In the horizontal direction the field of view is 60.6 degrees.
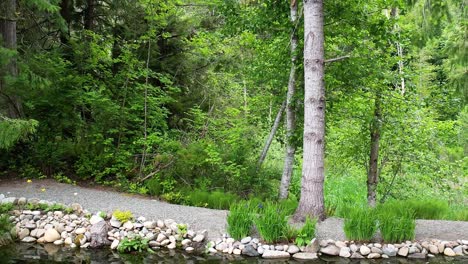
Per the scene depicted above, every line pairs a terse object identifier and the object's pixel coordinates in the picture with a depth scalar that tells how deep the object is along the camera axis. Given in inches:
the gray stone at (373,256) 201.2
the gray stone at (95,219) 223.1
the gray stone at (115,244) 208.5
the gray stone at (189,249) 207.0
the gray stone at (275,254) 198.8
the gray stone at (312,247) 201.5
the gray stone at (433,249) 209.8
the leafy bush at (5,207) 230.7
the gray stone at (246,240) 207.2
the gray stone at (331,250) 202.5
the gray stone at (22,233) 219.5
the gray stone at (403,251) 204.4
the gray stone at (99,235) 211.2
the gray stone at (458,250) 209.9
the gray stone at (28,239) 217.6
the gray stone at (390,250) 204.1
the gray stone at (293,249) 200.7
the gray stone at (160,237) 213.8
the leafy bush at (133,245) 206.1
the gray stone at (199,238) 211.3
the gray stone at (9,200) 239.9
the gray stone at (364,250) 202.5
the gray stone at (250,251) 202.2
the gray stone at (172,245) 210.5
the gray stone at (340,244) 206.5
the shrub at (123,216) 223.5
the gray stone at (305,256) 197.4
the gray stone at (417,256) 203.7
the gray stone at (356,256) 201.8
